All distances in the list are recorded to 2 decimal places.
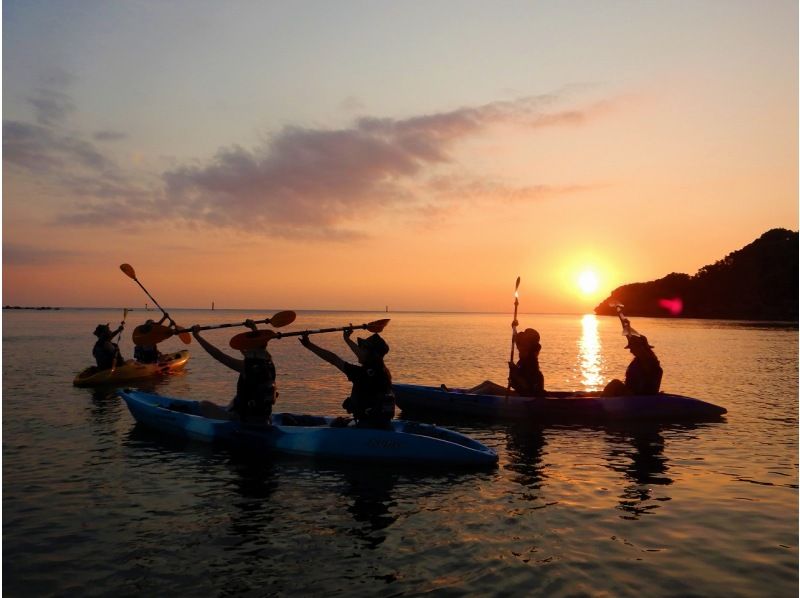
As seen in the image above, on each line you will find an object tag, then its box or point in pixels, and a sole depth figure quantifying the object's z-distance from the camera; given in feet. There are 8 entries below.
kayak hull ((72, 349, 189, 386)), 75.82
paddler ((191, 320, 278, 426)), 41.11
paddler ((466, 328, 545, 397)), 56.03
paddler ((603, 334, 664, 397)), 56.59
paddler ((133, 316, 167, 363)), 87.10
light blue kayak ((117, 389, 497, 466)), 38.64
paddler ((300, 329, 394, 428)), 39.22
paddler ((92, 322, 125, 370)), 76.74
